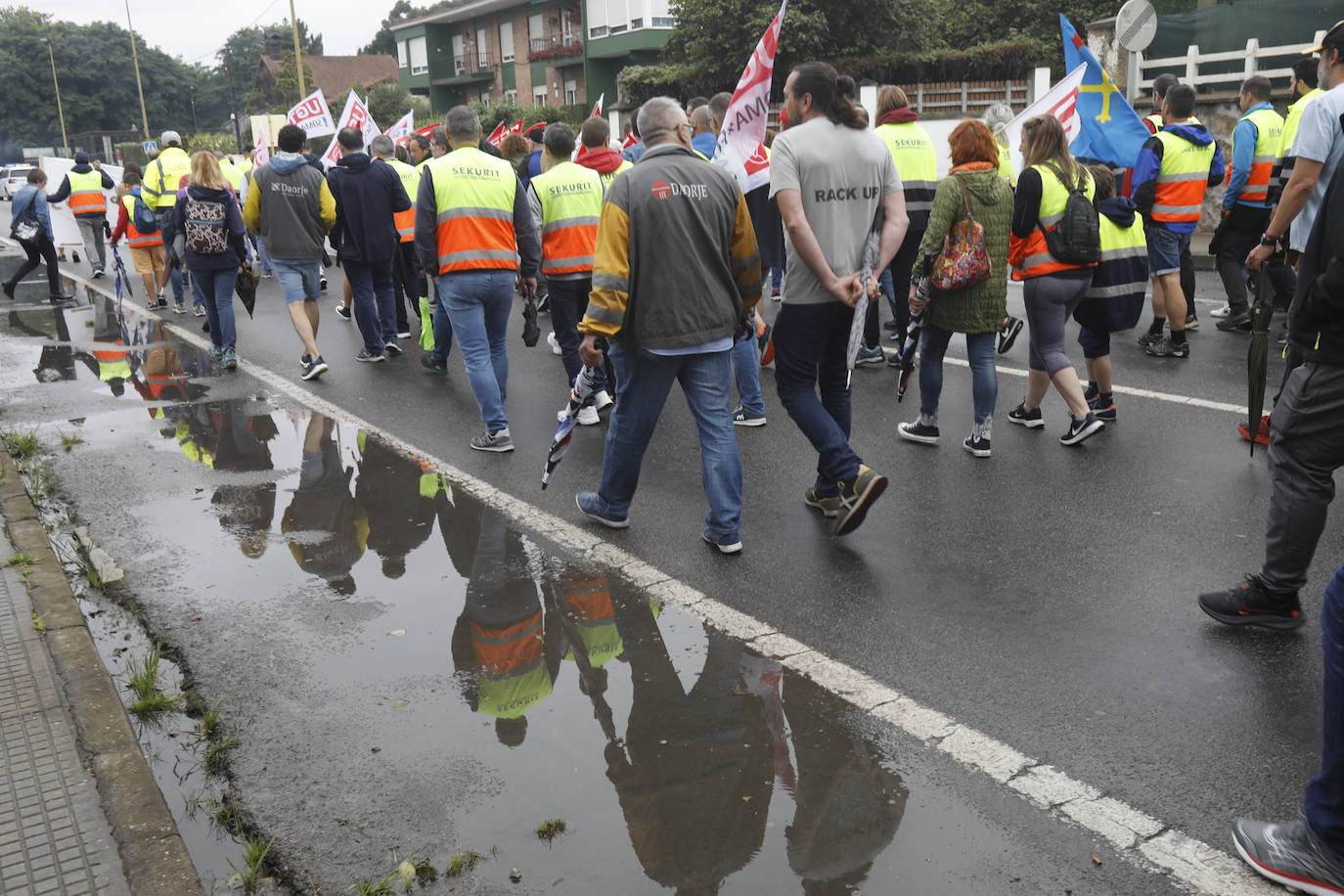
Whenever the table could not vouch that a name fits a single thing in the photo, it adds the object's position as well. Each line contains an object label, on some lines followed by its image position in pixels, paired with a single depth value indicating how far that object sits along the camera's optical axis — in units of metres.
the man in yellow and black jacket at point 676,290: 4.85
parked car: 48.16
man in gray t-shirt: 5.14
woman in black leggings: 6.32
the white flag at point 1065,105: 9.17
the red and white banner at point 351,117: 13.07
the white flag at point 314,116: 14.64
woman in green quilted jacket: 6.15
